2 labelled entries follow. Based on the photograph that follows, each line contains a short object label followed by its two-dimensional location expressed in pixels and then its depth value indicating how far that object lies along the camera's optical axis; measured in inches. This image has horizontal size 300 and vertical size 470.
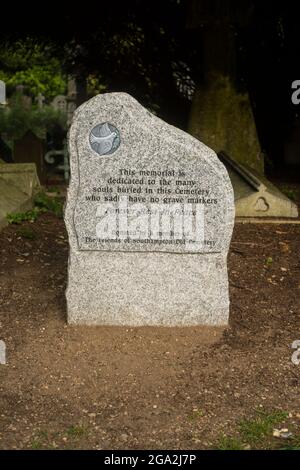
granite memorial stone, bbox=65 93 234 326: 220.2
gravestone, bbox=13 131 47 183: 536.7
